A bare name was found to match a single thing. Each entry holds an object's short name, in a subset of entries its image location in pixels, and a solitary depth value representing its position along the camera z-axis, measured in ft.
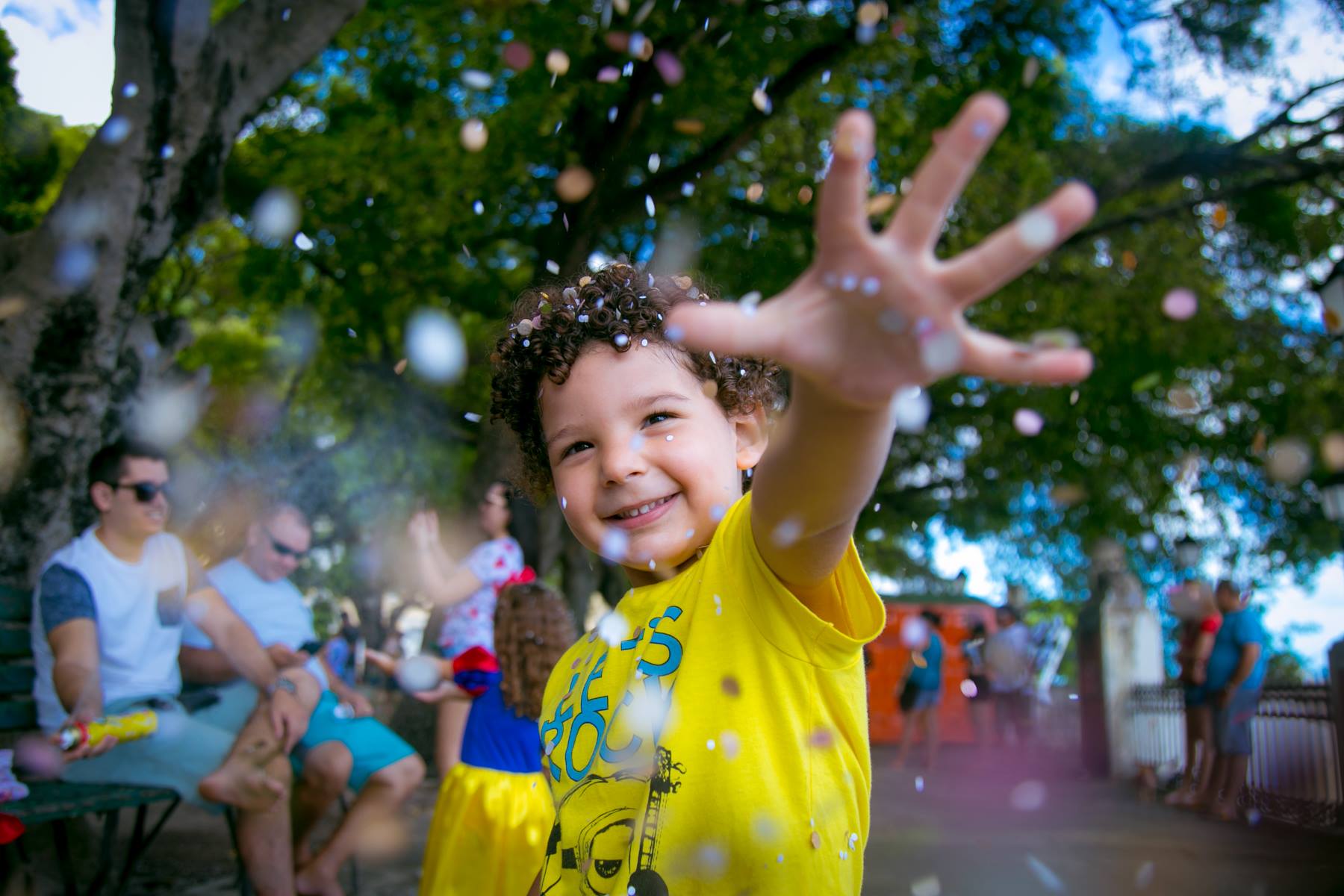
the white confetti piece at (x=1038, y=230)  2.76
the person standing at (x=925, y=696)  33.14
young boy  2.99
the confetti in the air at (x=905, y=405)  3.32
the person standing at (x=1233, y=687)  22.94
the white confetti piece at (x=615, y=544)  5.11
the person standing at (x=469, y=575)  16.70
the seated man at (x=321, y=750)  12.85
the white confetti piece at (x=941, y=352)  2.98
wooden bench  9.43
